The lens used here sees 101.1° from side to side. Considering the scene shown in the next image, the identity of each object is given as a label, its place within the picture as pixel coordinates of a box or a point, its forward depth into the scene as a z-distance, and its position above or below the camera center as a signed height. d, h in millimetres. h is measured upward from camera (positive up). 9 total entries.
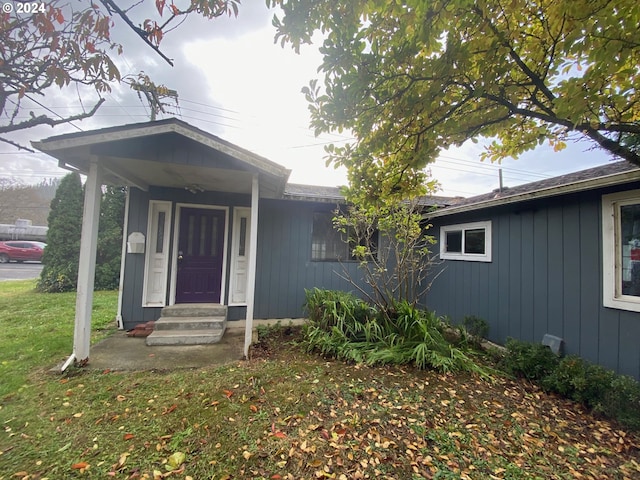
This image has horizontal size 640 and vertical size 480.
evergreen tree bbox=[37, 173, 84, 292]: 8273 +50
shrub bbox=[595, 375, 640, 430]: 2393 -1325
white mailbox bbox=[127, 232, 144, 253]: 4699 +3
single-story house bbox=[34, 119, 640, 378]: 3104 +131
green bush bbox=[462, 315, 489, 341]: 4352 -1176
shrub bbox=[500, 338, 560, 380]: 3240 -1283
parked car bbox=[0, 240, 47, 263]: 16984 -814
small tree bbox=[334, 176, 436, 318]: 3396 +393
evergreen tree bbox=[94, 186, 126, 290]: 8922 +31
